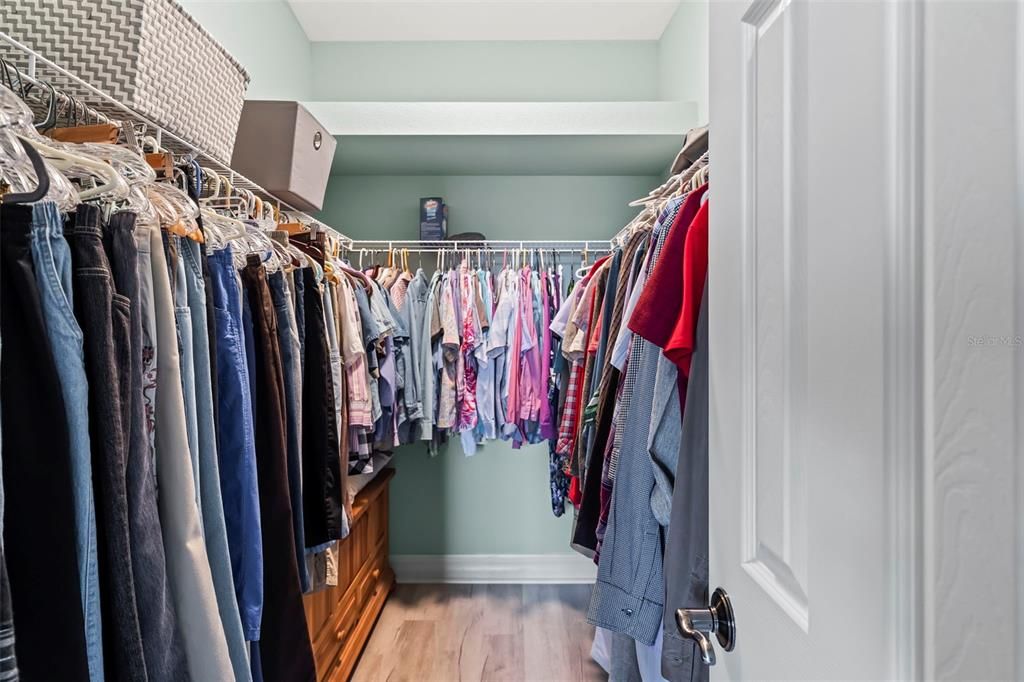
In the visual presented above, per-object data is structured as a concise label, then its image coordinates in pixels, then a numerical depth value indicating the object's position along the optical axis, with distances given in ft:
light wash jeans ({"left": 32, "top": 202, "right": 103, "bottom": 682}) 2.34
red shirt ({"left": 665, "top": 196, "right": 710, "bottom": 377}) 3.19
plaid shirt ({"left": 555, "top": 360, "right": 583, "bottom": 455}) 7.14
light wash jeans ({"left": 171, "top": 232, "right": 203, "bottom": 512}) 3.16
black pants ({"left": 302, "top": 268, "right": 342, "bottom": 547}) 4.86
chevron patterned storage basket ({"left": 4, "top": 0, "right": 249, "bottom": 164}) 3.66
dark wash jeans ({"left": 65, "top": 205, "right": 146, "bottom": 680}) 2.46
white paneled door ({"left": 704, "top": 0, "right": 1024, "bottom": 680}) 1.28
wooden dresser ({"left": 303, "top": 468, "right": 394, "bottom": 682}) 6.67
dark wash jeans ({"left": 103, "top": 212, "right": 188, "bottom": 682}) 2.62
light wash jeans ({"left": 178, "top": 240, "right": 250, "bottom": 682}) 3.23
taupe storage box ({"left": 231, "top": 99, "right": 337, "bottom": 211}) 6.07
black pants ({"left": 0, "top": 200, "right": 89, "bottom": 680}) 2.19
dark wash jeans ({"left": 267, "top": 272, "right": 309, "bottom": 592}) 4.42
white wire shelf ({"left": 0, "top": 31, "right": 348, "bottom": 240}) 3.22
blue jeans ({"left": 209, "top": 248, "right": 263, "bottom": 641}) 3.57
